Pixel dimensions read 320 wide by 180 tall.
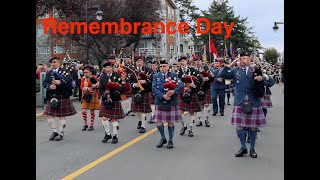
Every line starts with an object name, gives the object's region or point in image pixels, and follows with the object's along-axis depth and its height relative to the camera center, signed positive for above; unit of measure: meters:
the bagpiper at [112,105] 8.77 -0.46
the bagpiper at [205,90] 11.01 -0.17
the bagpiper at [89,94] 10.67 -0.27
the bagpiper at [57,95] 9.23 -0.25
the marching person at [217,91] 13.86 -0.25
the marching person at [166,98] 8.22 -0.28
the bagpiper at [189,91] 9.77 -0.18
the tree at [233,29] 52.03 +7.53
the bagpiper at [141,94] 10.62 -0.27
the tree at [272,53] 63.28 +5.14
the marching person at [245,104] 7.29 -0.37
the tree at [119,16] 32.72 +5.51
